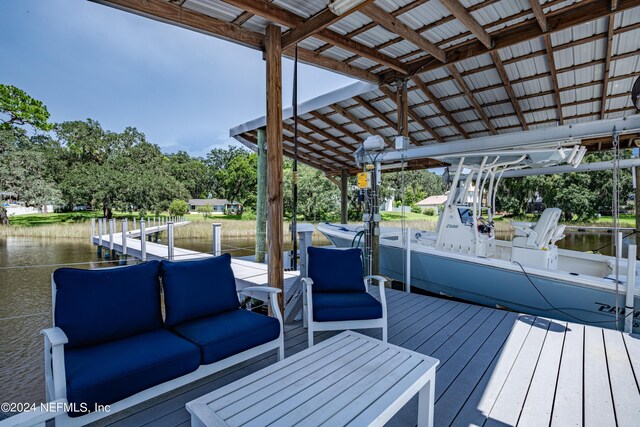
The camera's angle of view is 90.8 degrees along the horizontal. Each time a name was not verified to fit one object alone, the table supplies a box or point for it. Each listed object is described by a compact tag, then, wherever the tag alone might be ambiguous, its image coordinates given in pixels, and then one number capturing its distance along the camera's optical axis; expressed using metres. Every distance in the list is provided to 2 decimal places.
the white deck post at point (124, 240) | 7.59
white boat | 3.40
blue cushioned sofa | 1.53
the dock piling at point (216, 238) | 4.95
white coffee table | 1.28
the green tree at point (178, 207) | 22.33
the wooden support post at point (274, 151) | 3.09
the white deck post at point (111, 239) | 8.96
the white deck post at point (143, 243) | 5.40
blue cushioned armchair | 2.60
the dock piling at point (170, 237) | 5.16
